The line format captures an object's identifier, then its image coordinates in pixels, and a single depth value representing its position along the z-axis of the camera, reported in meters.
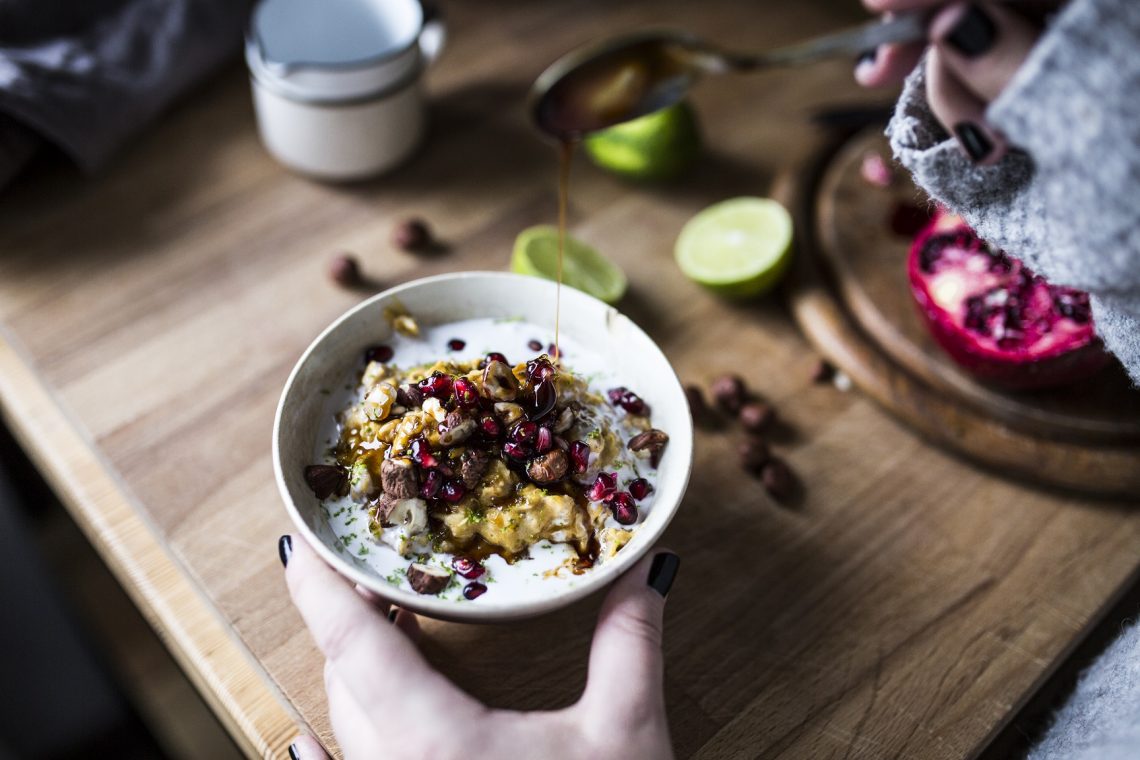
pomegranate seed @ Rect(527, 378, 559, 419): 0.40
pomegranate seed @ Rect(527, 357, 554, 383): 0.41
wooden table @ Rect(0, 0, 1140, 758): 0.43
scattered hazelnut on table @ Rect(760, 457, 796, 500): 0.47
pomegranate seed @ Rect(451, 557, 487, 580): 0.40
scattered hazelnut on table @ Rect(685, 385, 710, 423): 0.49
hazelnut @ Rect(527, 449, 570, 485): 0.40
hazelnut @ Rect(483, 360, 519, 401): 0.40
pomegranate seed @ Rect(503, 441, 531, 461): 0.40
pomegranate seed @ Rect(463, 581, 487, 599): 0.39
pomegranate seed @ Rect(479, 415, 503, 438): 0.40
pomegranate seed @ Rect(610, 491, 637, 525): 0.41
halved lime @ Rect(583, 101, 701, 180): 0.54
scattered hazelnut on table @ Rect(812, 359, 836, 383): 0.50
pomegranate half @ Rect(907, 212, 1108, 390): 0.47
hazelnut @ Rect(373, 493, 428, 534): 0.40
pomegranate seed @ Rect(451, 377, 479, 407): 0.40
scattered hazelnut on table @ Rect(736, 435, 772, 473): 0.48
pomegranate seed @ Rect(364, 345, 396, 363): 0.44
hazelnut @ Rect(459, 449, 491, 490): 0.40
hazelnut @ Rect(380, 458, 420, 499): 0.39
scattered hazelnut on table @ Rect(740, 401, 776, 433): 0.48
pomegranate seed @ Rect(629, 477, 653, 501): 0.41
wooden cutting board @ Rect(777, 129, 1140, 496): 0.48
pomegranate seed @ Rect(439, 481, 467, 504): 0.40
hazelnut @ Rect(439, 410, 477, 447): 0.40
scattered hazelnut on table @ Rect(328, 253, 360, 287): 0.52
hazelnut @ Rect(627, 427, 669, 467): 0.42
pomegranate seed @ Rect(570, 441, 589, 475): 0.41
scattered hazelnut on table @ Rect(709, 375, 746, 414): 0.49
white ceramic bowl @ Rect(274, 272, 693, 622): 0.38
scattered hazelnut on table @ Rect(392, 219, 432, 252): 0.53
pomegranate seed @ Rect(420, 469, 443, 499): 0.40
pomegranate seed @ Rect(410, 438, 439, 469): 0.40
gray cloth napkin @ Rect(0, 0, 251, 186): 0.53
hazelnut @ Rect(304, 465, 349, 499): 0.41
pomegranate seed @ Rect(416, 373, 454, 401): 0.41
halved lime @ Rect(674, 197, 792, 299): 0.51
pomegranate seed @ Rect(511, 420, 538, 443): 0.40
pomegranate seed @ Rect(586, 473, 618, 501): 0.41
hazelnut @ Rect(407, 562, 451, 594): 0.39
